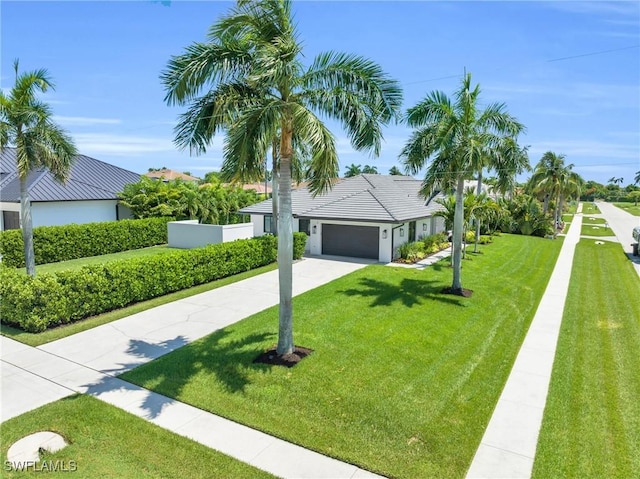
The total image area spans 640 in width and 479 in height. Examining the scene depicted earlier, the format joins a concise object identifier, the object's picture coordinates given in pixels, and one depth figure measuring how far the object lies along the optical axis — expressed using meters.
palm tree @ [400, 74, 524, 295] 12.57
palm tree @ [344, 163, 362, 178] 71.81
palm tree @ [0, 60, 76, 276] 12.08
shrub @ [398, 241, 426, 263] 19.91
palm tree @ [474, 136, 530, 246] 13.30
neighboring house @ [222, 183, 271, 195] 70.22
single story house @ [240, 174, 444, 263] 20.09
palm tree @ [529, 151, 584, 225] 33.56
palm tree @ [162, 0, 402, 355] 7.35
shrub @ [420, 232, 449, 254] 22.54
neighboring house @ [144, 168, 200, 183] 67.11
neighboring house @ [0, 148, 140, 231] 22.94
